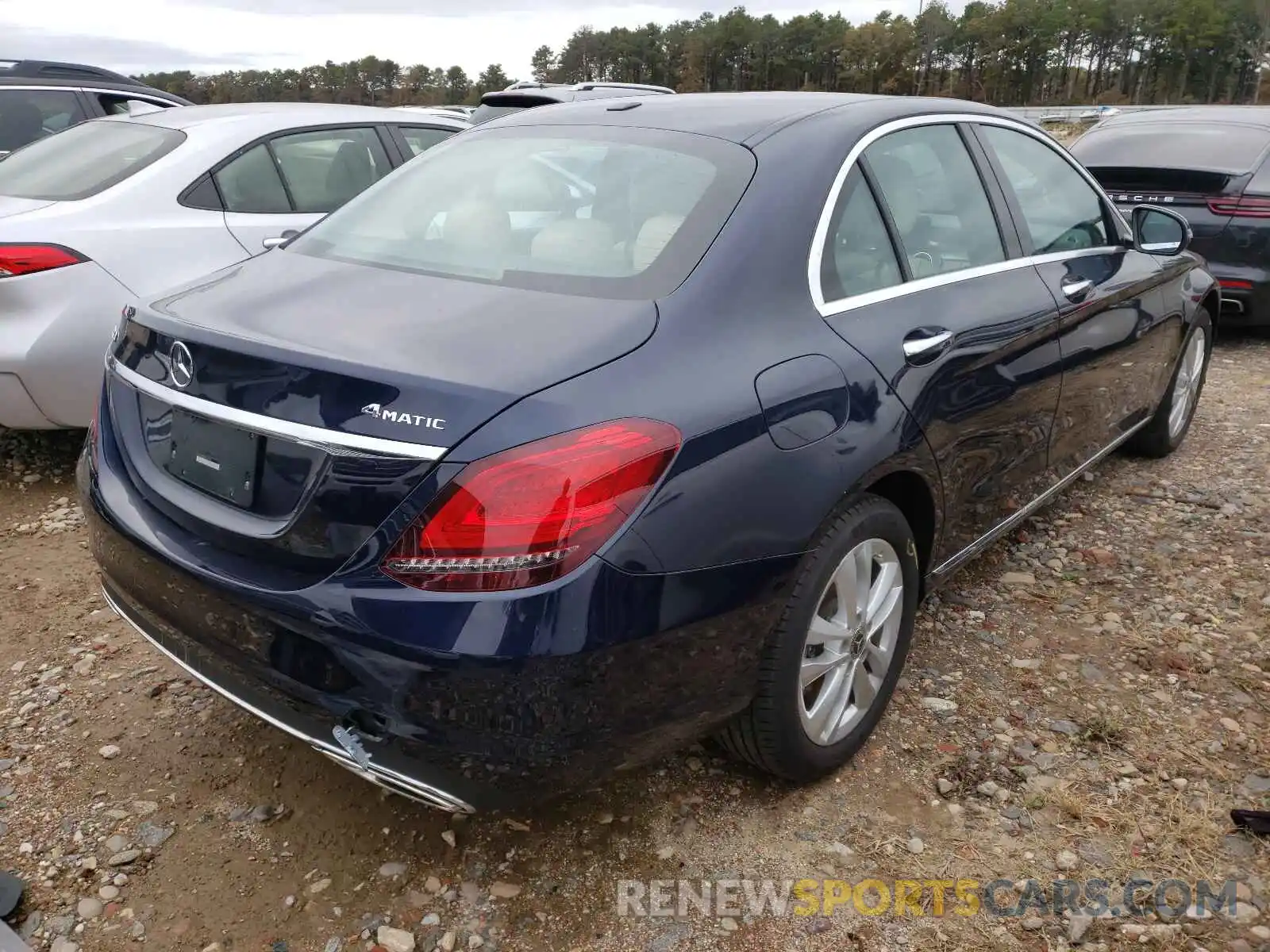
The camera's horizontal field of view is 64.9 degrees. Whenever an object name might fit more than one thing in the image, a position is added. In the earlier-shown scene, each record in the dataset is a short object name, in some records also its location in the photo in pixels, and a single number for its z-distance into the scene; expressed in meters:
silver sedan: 3.79
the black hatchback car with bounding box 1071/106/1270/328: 6.37
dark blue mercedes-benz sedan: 1.73
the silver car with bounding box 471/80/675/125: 8.75
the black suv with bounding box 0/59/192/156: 6.40
